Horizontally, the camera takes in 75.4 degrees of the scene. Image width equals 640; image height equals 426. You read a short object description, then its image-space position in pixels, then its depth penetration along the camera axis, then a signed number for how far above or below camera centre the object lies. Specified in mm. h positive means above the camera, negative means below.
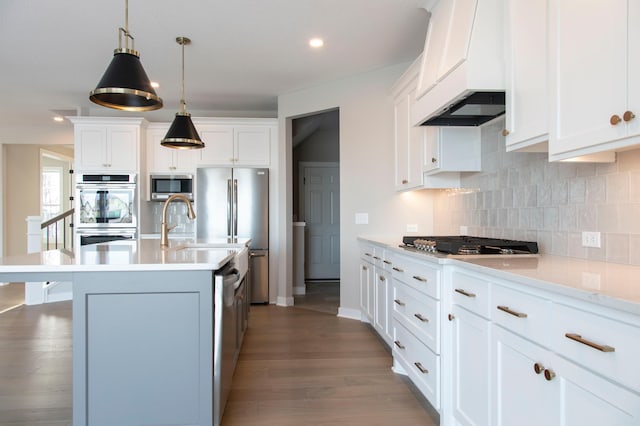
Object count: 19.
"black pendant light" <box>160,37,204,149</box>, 3520 +679
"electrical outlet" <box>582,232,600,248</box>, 1927 -128
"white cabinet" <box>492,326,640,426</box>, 1070 -543
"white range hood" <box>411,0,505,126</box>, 2109 +809
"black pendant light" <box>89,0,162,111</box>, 2223 +694
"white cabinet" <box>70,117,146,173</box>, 5425 +902
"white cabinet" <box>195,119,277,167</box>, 5574 +966
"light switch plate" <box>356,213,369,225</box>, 4578 -61
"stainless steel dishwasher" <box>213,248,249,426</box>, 2061 -660
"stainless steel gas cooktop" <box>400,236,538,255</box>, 2261 -195
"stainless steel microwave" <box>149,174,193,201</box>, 5590 +374
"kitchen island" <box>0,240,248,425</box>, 1945 -616
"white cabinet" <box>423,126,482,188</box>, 3051 +467
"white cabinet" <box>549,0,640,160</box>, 1334 +488
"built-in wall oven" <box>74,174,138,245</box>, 5371 +88
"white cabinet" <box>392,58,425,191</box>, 3535 +684
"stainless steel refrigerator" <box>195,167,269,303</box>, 5363 -30
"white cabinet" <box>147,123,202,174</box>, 5629 +770
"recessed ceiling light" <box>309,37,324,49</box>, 3740 +1568
